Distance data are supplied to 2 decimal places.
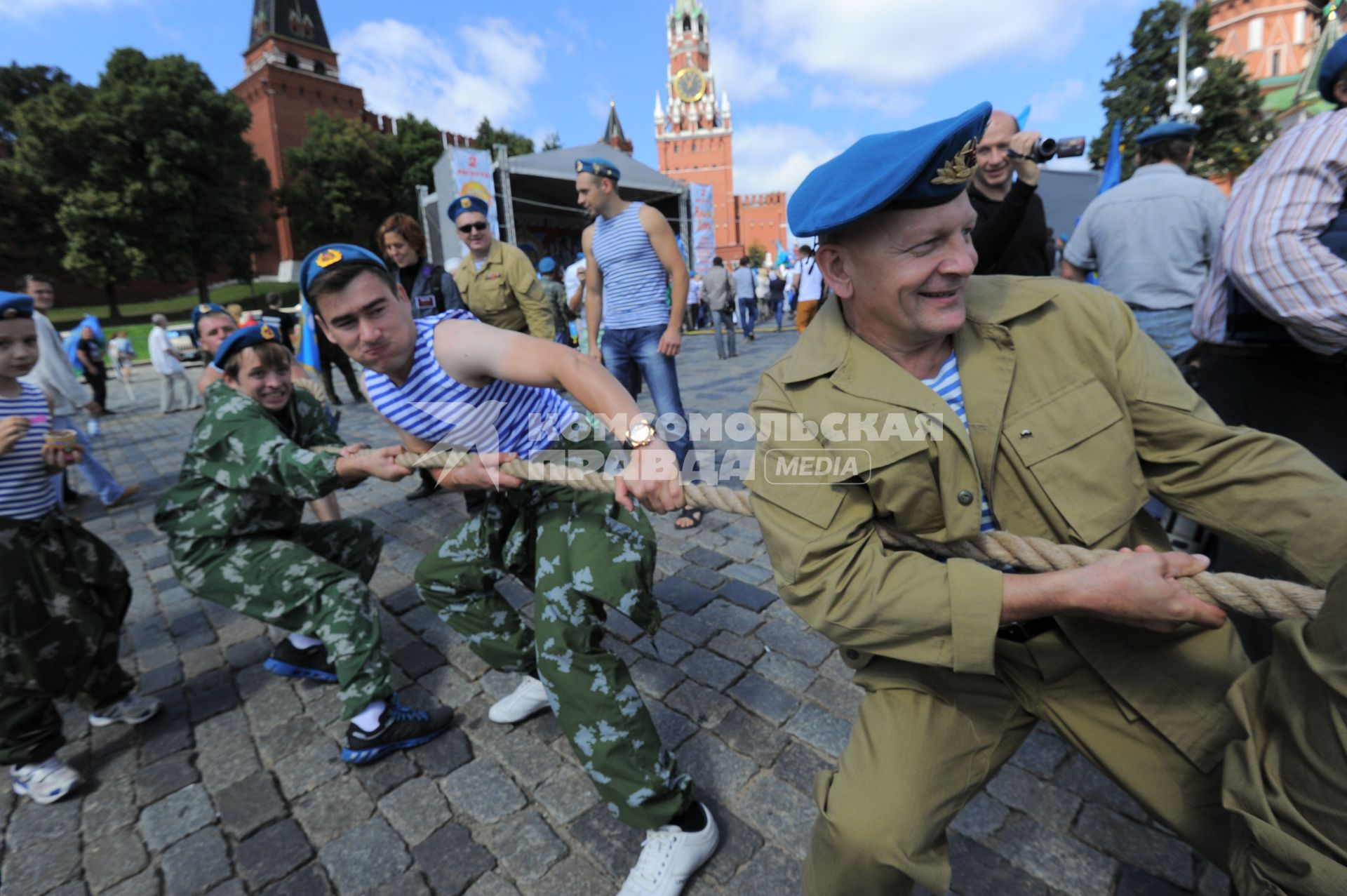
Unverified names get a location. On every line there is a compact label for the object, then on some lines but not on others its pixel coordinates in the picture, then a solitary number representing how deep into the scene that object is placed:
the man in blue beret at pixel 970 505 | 1.31
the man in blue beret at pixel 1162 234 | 3.27
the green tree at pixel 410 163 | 45.12
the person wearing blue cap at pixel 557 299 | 9.30
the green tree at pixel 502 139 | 53.00
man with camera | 2.89
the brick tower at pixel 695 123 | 84.69
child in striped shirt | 2.46
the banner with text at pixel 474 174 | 16.78
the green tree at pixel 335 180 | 42.22
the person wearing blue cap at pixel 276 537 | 2.57
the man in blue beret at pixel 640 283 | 4.46
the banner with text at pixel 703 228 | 21.91
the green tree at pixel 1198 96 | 31.44
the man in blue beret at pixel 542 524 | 1.89
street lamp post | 17.53
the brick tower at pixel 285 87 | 47.62
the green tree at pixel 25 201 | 31.19
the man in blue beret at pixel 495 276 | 4.82
